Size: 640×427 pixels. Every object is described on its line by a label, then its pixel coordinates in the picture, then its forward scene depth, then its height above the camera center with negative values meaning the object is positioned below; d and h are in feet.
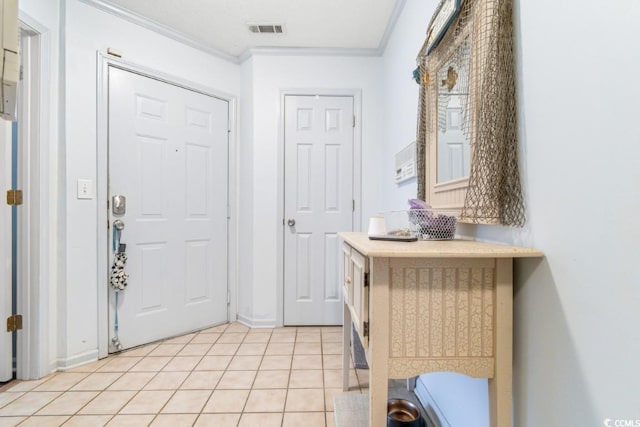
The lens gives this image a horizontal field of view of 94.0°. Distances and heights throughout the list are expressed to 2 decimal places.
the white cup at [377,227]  3.73 -0.21
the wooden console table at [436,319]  2.75 -1.01
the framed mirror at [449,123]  3.60 +1.18
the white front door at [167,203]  7.07 +0.17
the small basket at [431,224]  3.59 -0.17
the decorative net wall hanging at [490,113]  2.81 +0.99
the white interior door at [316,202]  8.63 +0.23
